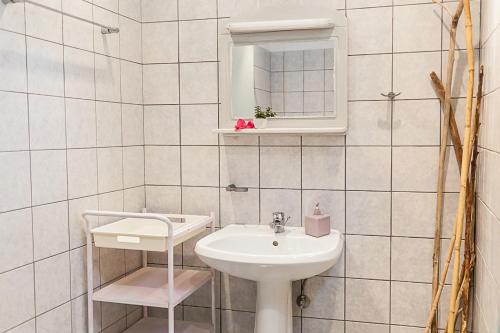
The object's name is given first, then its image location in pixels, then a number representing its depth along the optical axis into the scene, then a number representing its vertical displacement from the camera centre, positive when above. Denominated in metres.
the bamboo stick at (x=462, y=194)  1.99 -0.21
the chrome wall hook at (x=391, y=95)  2.46 +0.21
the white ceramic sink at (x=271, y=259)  2.14 -0.50
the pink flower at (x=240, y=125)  2.59 +0.07
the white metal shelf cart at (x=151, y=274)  2.27 -0.68
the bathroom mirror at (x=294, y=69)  2.51 +0.34
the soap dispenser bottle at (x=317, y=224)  2.47 -0.39
